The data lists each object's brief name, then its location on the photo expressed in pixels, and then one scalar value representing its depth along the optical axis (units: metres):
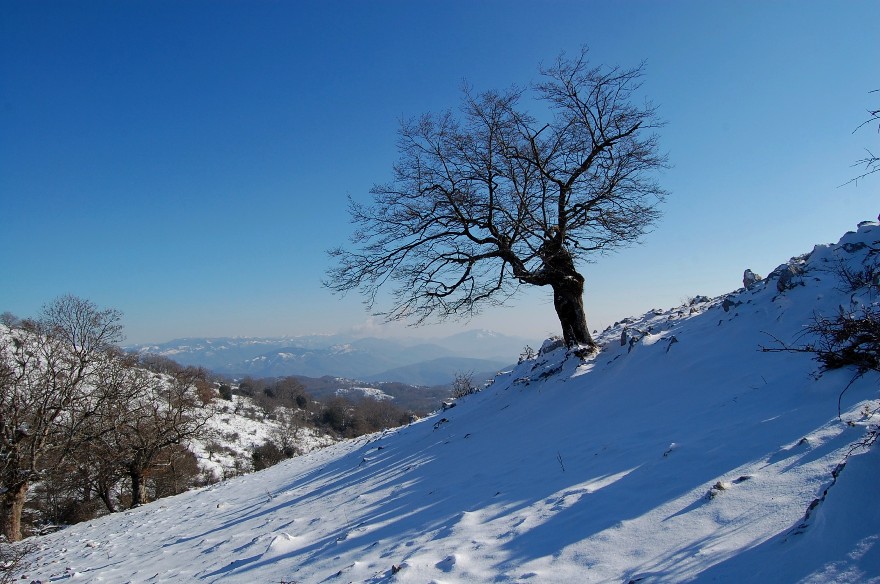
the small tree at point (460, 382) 28.28
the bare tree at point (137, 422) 21.75
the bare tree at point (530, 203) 11.12
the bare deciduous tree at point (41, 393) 18.11
